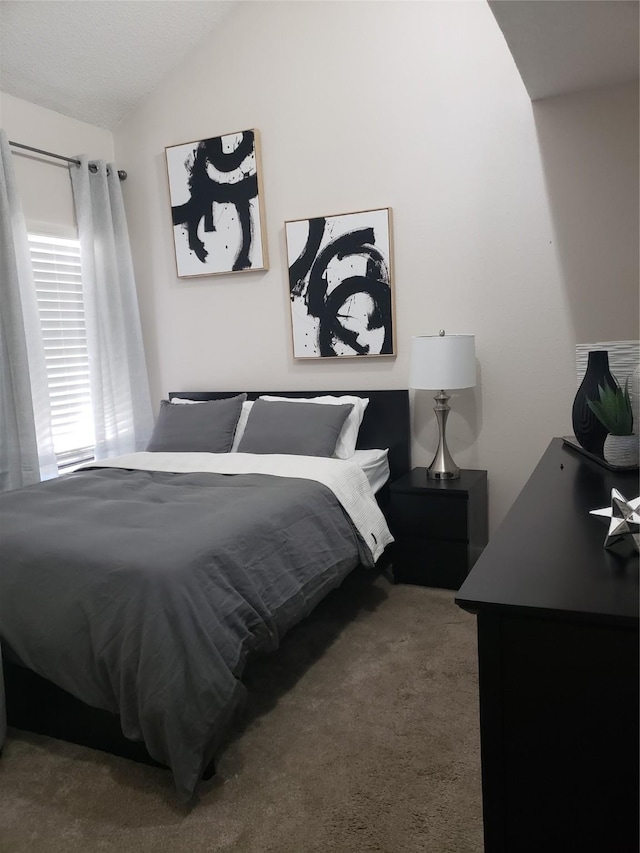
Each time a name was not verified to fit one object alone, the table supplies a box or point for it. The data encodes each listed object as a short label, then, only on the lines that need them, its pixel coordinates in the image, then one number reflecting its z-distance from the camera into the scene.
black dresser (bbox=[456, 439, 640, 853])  1.08
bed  1.90
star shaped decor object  1.32
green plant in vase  2.04
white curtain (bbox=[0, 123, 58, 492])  3.52
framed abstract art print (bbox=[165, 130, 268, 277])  3.98
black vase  2.29
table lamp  3.29
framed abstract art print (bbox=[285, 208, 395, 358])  3.69
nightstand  3.24
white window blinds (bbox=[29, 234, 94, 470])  3.99
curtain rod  3.76
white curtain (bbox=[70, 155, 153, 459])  4.12
